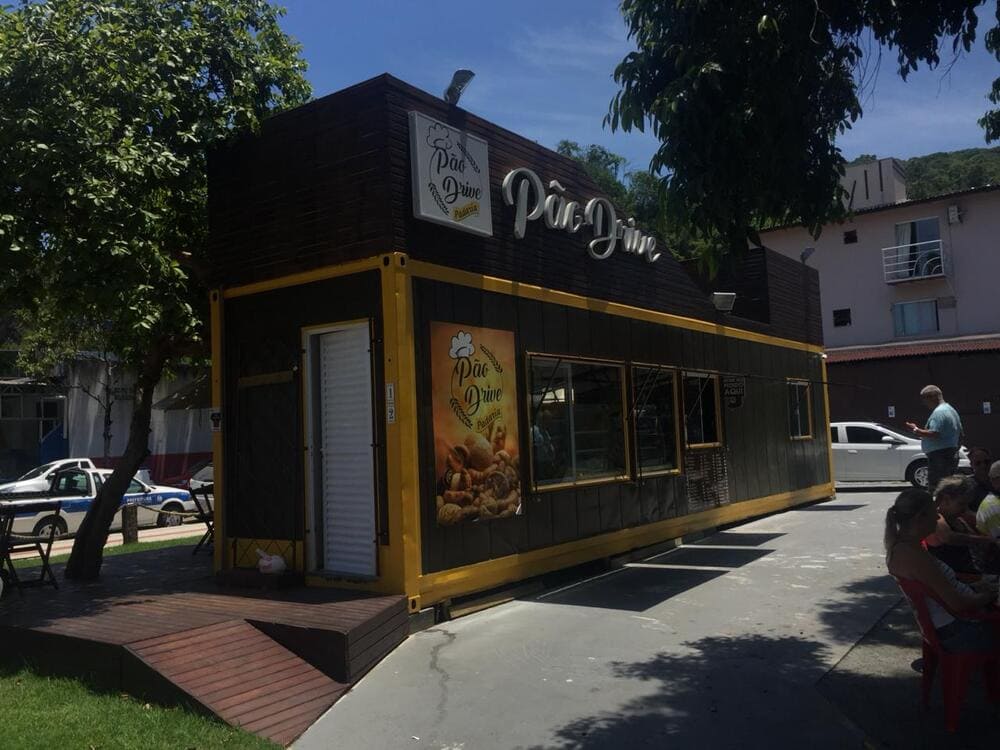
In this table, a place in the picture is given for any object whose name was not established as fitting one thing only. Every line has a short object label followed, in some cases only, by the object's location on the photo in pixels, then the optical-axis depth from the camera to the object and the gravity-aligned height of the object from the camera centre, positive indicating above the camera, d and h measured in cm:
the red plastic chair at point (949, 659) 464 -132
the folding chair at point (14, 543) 784 -86
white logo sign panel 786 +251
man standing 936 -16
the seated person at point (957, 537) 558 -79
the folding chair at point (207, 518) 1056 -89
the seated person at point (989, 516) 598 -70
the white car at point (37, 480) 1817 -58
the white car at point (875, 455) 1998 -78
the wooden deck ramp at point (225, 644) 549 -141
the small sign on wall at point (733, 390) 1346 +59
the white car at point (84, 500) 1683 -112
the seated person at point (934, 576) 471 -87
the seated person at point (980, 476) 745 -51
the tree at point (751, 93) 592 +238
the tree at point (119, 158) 714 +261
